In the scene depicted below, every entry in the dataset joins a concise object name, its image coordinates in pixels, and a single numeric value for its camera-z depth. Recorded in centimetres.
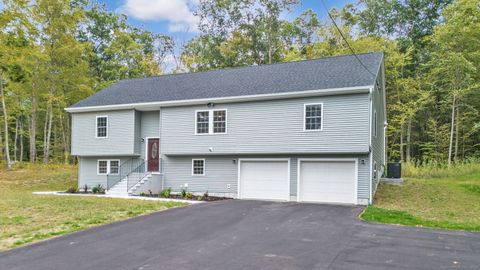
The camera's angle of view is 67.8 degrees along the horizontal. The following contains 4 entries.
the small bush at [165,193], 1588
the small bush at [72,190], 1829
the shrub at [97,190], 1753
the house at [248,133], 1358
